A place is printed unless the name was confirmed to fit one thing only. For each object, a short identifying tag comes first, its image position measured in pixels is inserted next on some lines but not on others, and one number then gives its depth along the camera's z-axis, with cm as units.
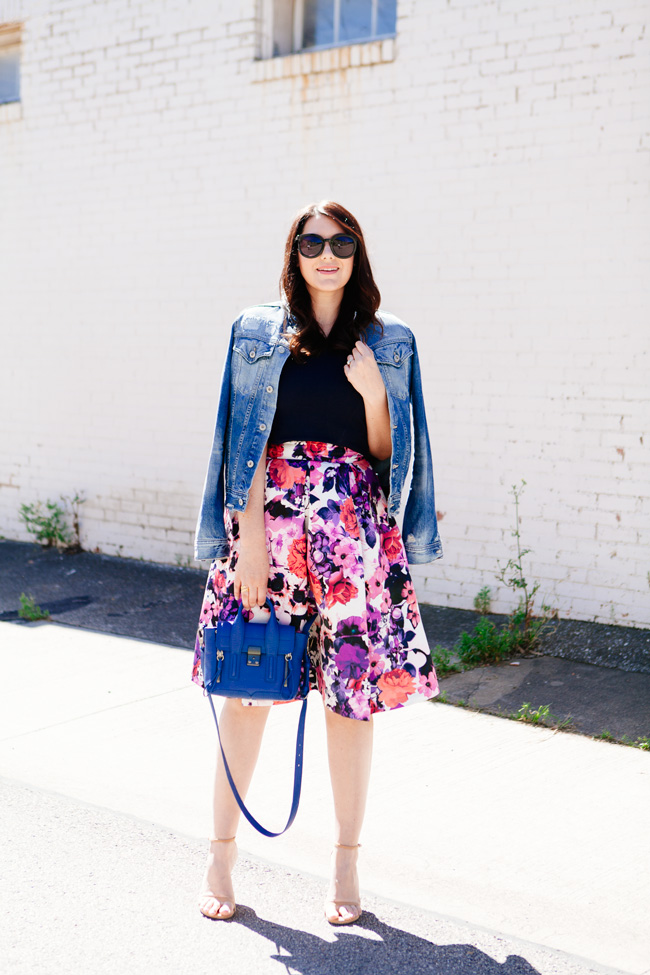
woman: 285
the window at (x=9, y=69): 864
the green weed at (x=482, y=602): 607
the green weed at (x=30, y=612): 629
